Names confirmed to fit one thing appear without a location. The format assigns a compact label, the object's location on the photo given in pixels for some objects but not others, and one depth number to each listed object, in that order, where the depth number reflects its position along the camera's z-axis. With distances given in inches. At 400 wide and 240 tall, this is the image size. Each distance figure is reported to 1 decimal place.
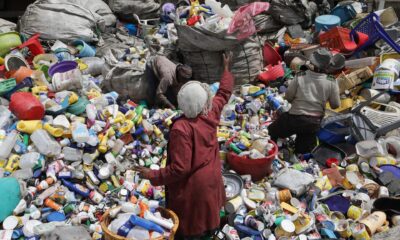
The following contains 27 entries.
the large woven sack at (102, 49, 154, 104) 207.2
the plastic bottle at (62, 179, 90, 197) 154.3
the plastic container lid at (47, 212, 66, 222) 143.6
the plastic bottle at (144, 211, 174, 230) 116.1
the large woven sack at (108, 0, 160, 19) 282.0
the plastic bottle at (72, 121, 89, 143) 162.1
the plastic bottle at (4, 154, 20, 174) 153.5
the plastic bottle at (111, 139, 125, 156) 170.2
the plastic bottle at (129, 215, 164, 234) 113.4
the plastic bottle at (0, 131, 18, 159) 156.3
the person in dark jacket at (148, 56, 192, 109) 199.9
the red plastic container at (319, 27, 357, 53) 235.8
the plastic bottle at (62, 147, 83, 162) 161.3
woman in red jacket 115.1
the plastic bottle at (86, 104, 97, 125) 174.4
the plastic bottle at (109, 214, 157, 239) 112.1
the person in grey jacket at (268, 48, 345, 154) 171.0
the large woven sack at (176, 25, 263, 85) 214.2
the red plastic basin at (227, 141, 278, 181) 160.9
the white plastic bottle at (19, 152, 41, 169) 153.4
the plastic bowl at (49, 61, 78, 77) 202.4
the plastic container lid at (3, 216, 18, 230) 136.4
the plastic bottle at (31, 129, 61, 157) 158.4
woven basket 111.2
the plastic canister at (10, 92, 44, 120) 166.4
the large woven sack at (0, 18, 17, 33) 247.8
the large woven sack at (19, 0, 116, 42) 242.7
